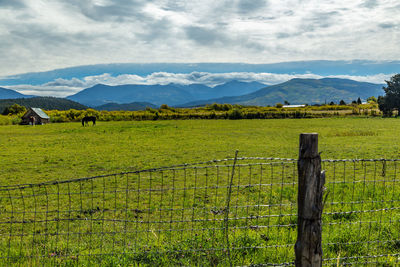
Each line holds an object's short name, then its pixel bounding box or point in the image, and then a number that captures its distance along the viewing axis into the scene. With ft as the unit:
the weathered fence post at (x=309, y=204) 11.14
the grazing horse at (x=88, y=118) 162.56
